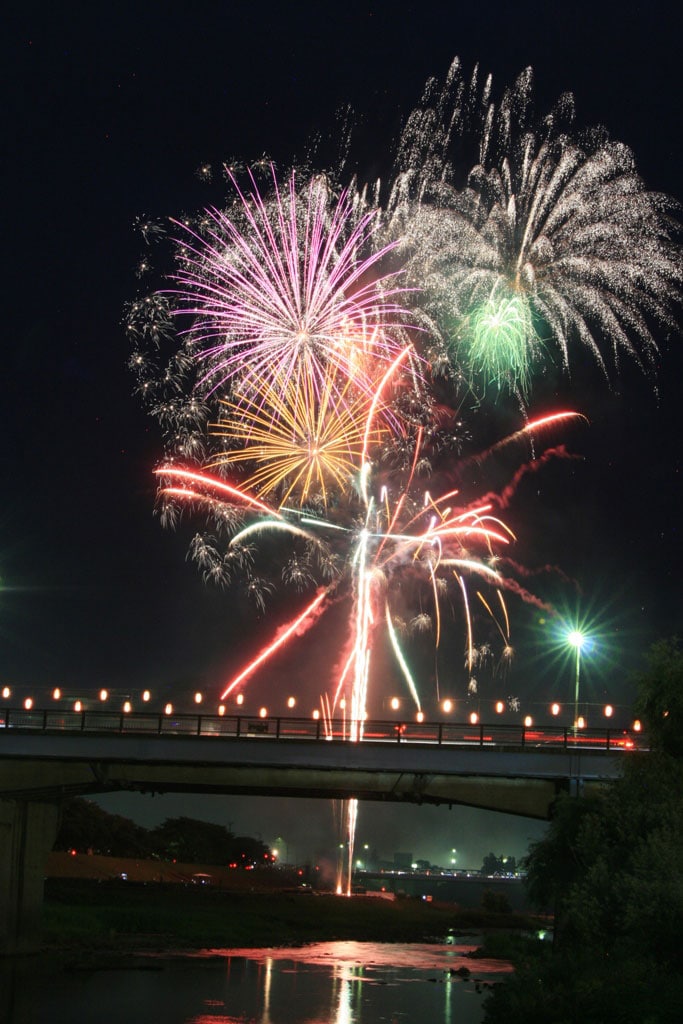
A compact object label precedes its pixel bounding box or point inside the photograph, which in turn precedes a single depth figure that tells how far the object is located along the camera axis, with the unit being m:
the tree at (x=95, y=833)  122.94
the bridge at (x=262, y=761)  54.16
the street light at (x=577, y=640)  69.62
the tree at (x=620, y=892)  32.56
